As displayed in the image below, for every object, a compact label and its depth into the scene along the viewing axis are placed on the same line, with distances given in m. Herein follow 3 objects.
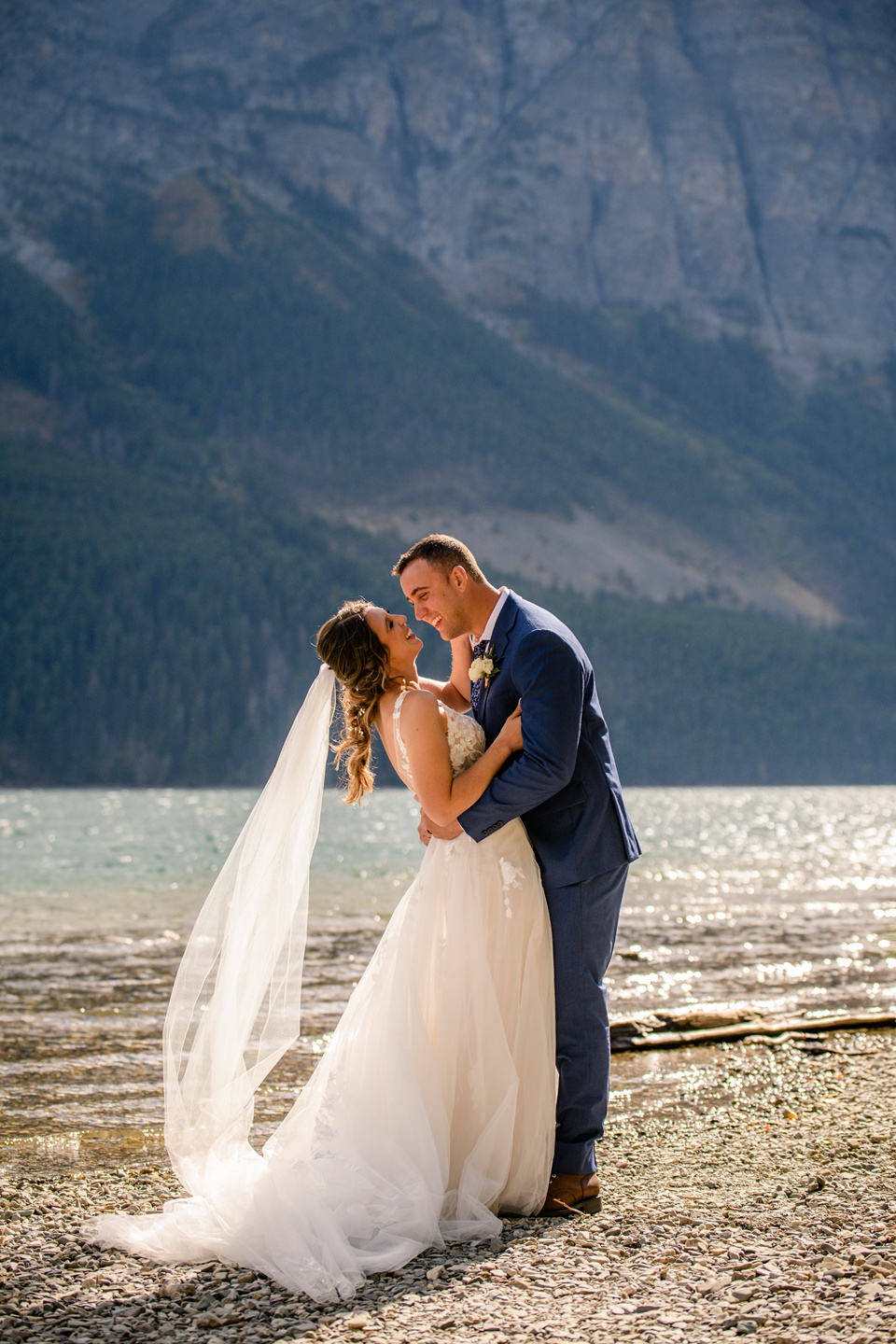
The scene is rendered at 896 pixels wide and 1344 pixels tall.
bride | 4.96
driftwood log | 9.13
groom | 5.25
